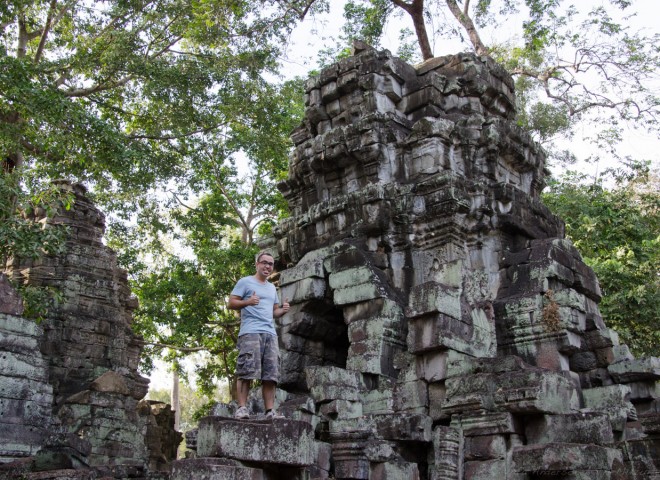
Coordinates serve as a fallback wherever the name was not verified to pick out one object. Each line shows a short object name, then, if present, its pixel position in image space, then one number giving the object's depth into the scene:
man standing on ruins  5.77
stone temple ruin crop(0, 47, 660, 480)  6.23
